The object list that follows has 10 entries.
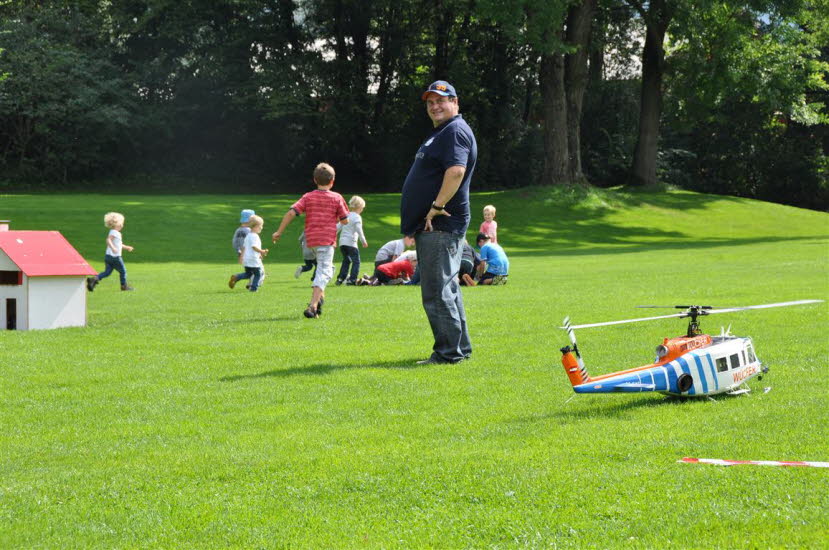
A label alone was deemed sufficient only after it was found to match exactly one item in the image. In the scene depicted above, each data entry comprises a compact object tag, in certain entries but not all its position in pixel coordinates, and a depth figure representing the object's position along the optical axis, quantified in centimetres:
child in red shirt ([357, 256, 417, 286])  1928
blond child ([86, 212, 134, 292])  1814
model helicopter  640
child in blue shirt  1852
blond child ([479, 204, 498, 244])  2002
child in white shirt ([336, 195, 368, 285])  1878
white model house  1162
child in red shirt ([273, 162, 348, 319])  1254
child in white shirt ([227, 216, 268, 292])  1744
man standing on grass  859
